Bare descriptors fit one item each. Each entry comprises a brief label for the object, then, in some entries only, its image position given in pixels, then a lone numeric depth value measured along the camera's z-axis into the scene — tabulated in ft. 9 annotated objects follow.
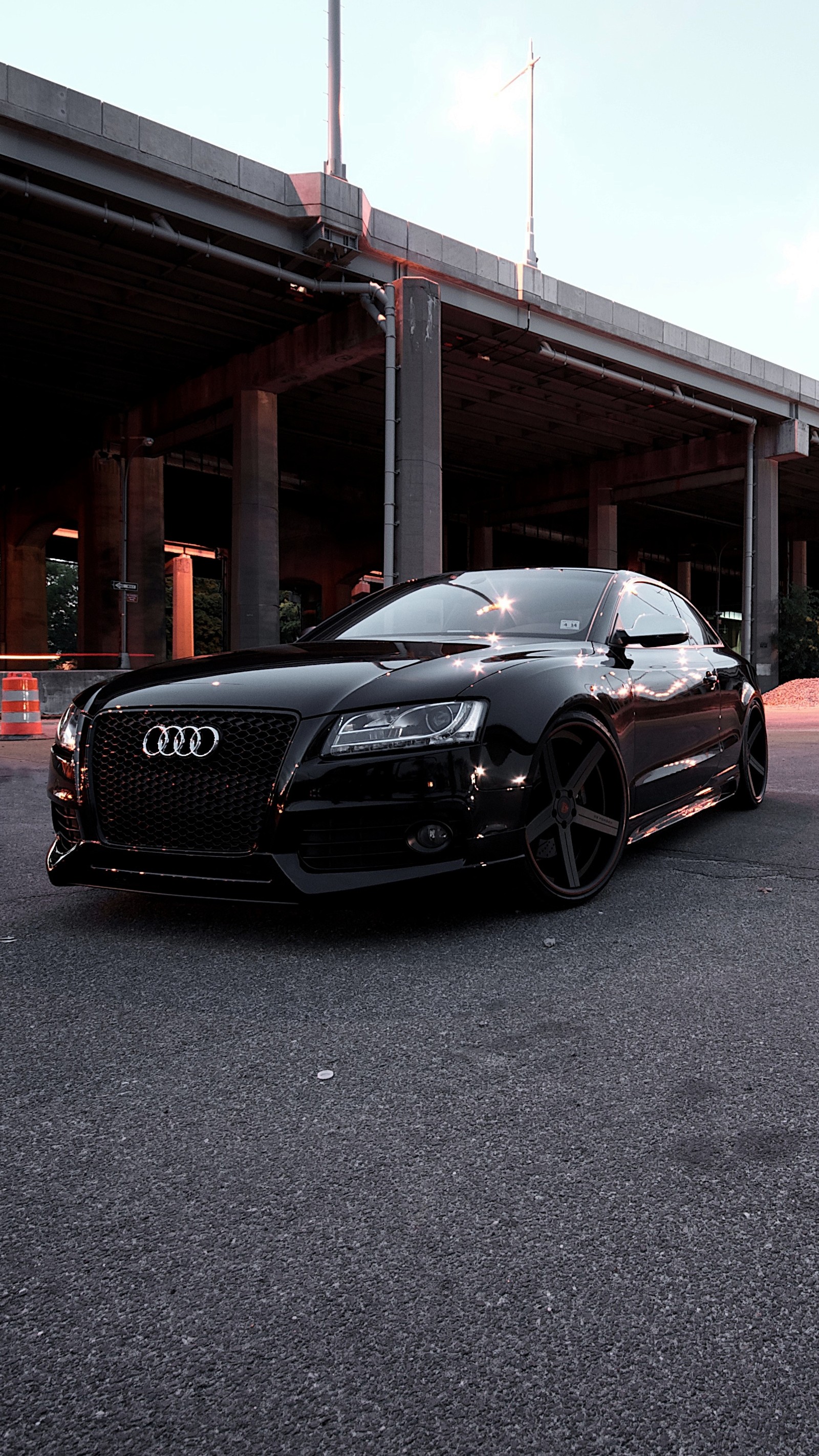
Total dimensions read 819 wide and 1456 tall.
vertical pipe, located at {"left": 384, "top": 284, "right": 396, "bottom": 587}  68.18
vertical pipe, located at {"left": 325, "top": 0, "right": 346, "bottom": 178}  67.62
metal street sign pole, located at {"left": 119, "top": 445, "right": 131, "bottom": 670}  98.31
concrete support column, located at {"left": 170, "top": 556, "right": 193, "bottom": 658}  157.99
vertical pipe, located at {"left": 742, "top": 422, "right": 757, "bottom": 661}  104.63
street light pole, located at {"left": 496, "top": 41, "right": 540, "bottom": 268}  101.30
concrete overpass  62.95
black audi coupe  10.83
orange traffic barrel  46.16
